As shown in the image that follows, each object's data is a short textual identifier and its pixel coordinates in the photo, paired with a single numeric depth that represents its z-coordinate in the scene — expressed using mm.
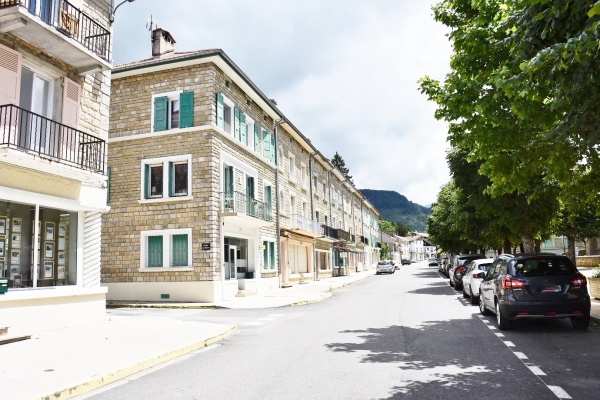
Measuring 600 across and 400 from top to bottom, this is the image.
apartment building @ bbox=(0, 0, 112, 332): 10148
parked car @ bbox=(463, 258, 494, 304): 15893
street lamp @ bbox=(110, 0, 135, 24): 13555
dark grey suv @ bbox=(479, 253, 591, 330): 9625
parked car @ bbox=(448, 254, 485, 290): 22984
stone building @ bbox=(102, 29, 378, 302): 19719
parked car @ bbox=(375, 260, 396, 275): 49969
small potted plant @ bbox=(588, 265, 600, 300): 15273
